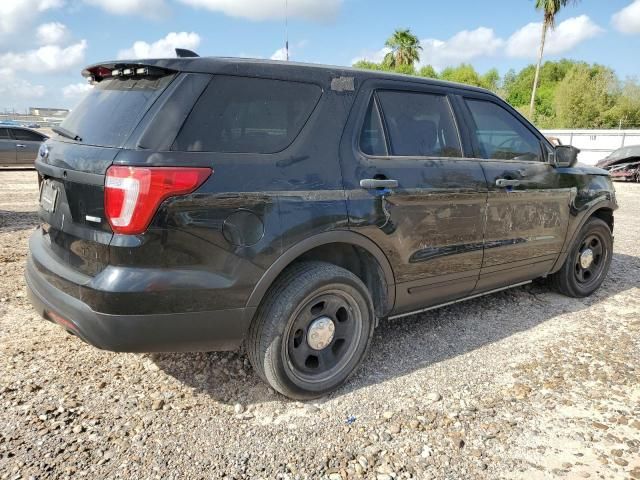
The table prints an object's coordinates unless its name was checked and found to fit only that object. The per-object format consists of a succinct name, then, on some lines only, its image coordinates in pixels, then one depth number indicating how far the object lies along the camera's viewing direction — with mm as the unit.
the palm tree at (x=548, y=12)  29011
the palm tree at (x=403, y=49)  43219
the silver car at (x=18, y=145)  15281
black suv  2324
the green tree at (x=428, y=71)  65688
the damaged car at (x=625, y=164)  17391
